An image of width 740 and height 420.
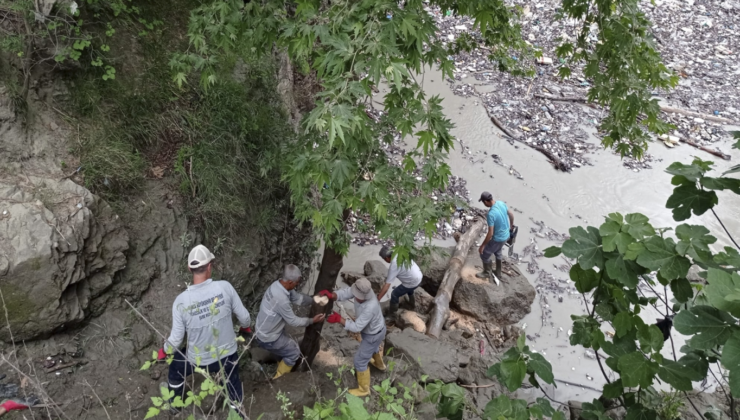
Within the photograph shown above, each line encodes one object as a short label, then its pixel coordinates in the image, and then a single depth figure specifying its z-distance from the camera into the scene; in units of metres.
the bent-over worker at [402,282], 5.08
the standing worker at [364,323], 3.98
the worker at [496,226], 5.72
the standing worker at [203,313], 3.22
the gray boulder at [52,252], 3.55
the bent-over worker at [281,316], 3.88
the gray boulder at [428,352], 4.71
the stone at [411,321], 5.62
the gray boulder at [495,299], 5.99
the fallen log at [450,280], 5.60
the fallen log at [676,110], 9.59
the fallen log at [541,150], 8.28
